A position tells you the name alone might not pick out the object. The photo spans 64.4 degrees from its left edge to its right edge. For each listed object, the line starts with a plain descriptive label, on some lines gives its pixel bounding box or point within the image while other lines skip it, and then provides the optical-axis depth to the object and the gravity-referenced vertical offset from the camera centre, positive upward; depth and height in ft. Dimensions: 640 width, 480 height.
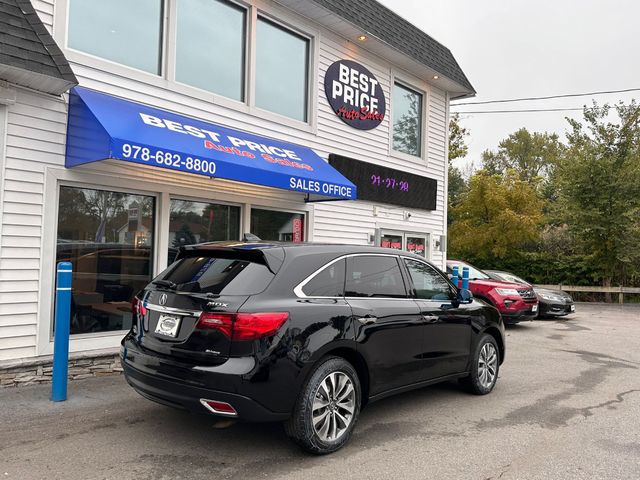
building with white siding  19.04 +5.46
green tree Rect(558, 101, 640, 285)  59.31 +8.97
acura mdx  12.00 -2.02
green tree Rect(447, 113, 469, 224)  87.71 +21.31
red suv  38.50 -2.61
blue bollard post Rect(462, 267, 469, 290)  36.75 -1.19
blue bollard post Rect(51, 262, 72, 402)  16.71 -2.63
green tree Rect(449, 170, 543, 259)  71.67 +6.51
